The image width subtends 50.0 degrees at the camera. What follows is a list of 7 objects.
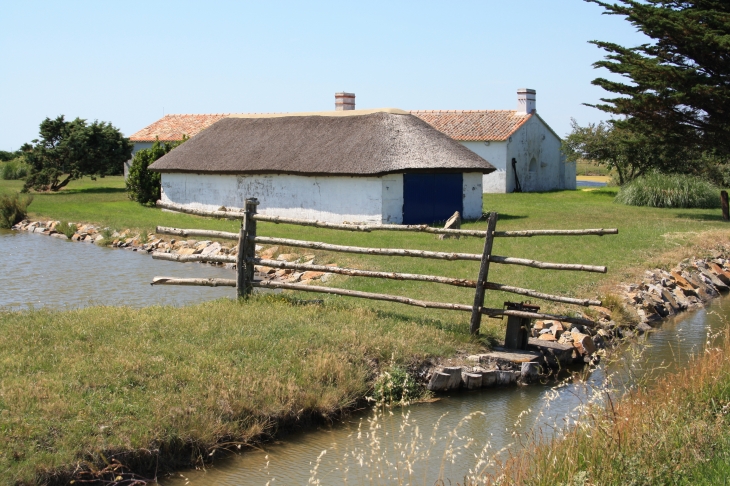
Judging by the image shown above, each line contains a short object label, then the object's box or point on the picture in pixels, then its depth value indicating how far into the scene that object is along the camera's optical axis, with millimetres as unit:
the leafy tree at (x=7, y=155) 57719
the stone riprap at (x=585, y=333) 8773
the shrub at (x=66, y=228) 23828
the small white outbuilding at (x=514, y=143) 36781
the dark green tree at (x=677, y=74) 21875
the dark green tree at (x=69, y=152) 35875
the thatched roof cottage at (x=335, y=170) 22953
